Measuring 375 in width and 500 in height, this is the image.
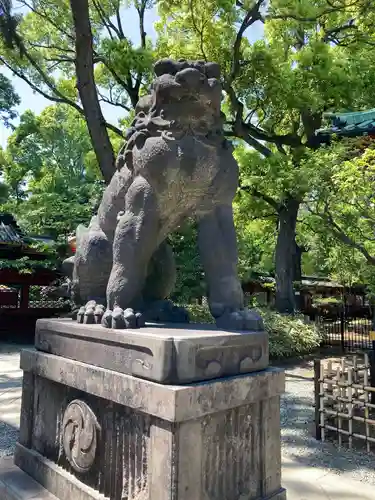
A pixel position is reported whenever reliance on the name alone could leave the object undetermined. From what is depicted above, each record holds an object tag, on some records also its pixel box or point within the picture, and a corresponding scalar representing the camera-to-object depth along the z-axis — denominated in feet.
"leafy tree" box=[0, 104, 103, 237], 50.83
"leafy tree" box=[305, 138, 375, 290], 16.48
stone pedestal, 5.63
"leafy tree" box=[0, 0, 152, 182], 26.21
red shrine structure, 34.91
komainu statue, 7.05
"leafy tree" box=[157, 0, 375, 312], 31.14
